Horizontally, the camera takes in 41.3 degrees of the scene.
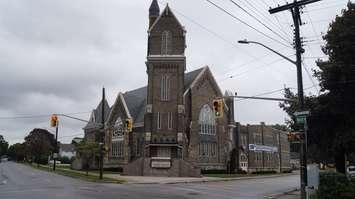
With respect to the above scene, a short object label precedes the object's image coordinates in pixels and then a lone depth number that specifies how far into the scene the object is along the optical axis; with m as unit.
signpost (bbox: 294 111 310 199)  22.78
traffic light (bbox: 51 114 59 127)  41.53
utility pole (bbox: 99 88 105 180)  44.96
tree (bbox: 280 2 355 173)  27.69
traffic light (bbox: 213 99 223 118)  27.72
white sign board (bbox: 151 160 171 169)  56.25
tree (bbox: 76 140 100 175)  52.03
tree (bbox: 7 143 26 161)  143.29
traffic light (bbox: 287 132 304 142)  23.25
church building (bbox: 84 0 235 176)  60.09
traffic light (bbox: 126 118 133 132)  42.69
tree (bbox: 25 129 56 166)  105.25
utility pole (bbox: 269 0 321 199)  23.14
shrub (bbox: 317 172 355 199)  20.17
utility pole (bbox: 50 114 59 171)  41.51
